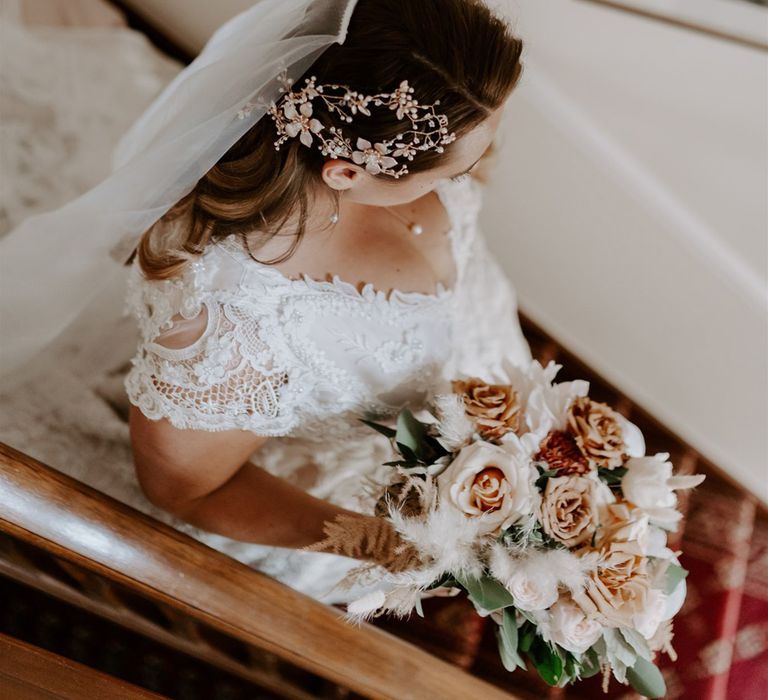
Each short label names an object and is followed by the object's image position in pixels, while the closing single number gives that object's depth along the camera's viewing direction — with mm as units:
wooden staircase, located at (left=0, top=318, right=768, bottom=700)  810
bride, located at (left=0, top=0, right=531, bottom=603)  832
